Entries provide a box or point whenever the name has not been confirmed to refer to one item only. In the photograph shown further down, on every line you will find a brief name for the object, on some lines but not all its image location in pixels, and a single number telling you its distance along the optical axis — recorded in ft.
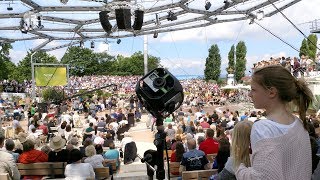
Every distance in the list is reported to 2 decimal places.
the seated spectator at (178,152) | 18.81
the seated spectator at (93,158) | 18.57
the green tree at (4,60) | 111.77
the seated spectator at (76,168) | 14.08
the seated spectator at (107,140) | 27.78
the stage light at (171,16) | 53.28
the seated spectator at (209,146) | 19.16
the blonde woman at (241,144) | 5.13
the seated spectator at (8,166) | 13.11
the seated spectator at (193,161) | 15.32
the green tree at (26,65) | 185.21
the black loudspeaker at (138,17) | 41.30
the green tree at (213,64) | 166.92
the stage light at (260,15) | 55.95
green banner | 77.93
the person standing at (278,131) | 3.99
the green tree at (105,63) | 213.40
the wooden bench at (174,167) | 18.11
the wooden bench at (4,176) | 12.77
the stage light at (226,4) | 48.16
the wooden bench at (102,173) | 17.85
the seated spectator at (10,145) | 18.70
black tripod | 6.91
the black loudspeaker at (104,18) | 42.98
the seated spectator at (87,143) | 21.36
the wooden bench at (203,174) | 13.73
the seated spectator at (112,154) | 22.68
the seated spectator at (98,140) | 28.10
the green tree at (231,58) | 166.24
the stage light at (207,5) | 46.66
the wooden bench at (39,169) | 17.32
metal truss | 48.36
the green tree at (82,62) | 211.81
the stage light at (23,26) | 49.94
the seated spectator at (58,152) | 18.98
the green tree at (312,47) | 130.70
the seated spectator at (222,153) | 13.21
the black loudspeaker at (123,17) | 39.83
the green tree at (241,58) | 166.95
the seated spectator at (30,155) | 17.43
